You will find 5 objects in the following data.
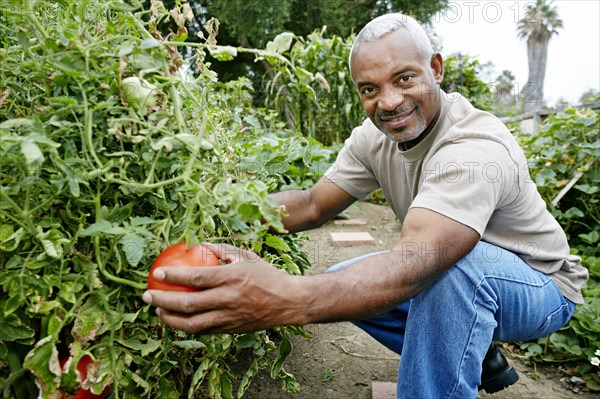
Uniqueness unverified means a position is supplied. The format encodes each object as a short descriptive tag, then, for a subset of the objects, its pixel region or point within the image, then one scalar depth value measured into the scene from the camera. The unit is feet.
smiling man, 3.62
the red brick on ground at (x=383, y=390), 6.04
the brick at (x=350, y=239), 10.68
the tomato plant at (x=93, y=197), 3.09
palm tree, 98.17
